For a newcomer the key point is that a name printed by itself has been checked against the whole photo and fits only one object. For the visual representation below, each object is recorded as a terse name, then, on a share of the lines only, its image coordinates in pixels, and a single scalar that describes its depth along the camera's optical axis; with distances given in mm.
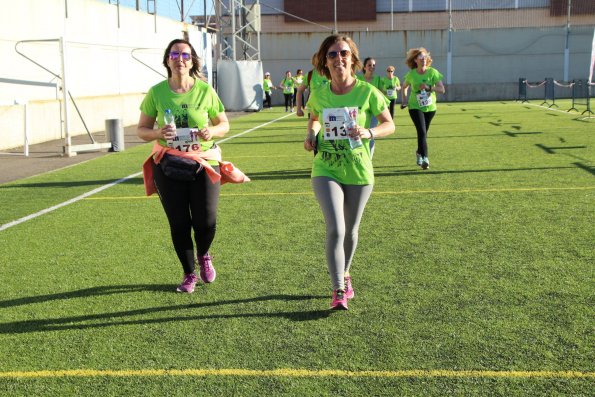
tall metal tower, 37656
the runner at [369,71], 13336
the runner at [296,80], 35138
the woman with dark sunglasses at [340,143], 5328
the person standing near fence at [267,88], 40075
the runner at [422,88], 12852
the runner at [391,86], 22634
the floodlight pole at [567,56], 47719
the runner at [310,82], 11922
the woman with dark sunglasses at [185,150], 5766
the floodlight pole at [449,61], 47938
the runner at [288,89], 37219
